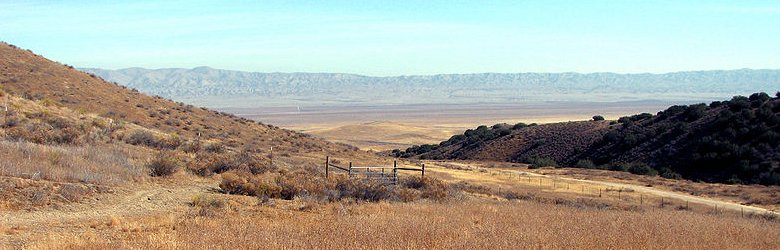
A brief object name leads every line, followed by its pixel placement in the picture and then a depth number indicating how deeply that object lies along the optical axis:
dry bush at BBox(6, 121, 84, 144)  22.19
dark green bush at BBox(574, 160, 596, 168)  59.28
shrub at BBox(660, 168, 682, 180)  49.11
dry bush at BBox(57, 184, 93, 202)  14.86
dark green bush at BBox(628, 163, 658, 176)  51.56
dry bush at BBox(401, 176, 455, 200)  21.62
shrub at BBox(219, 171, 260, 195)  18.81
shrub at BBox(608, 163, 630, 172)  54.72
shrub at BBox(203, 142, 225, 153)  28.06
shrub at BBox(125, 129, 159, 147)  27.28
